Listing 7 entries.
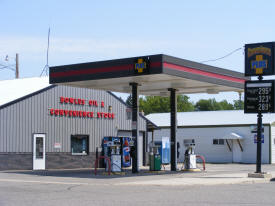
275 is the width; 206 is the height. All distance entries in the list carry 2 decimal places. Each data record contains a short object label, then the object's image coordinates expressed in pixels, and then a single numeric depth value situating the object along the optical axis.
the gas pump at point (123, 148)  30.20
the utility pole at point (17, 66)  51.75
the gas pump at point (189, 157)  26.41
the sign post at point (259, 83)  22.39
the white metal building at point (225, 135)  40.98
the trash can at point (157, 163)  25.14
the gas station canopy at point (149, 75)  21.84
